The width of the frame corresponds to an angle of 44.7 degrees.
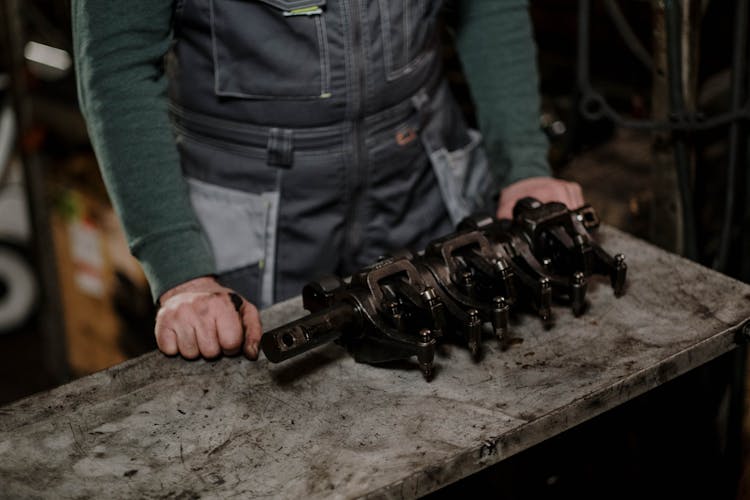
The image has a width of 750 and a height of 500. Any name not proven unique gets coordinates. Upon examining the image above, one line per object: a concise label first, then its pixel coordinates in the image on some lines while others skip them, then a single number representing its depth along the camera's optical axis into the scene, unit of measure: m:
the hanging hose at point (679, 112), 1.60
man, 1.24
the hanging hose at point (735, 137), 1.62
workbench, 0.98
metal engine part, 1.11
